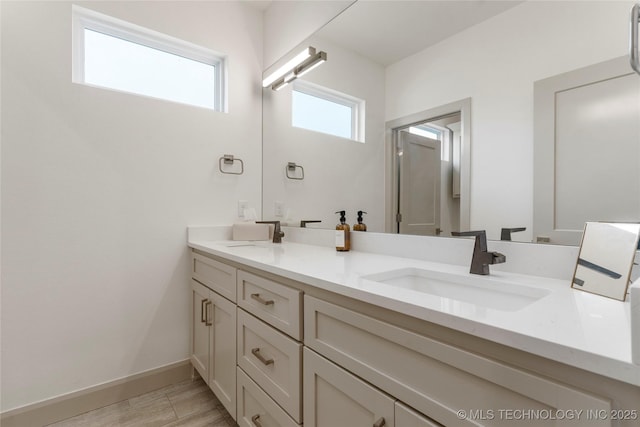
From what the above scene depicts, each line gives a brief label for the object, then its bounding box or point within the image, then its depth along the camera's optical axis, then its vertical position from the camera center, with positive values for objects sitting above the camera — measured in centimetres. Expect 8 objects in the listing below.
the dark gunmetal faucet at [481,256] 93 -15
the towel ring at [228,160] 207 +34
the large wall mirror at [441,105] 93 +44
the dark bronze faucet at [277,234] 196 -17
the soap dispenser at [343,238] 155 -15
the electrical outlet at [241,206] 216 +1
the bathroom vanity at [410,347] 45 -28
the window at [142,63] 167 +92
